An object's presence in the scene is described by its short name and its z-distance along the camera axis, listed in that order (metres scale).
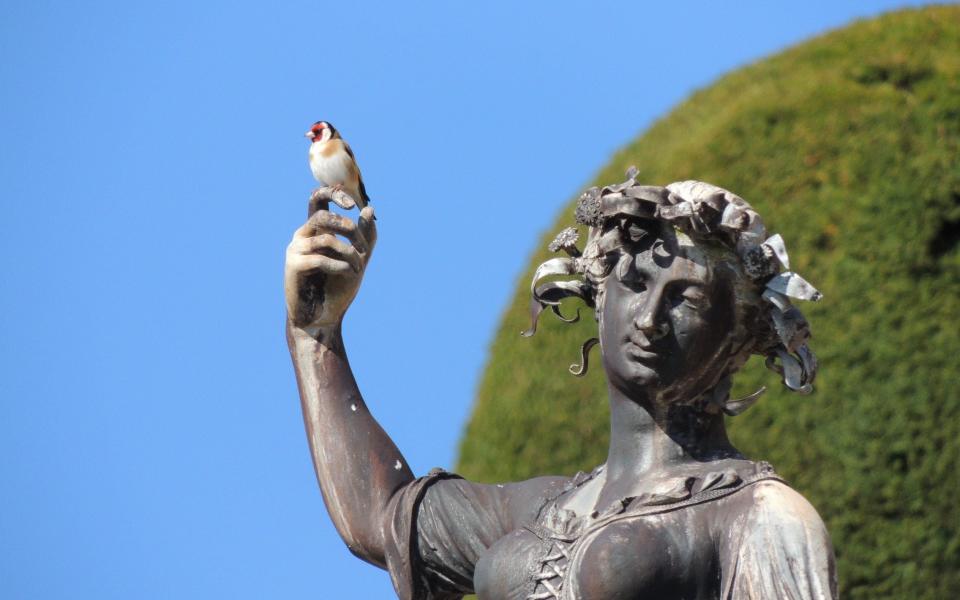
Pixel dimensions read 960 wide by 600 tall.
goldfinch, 11.87
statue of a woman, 9.31
